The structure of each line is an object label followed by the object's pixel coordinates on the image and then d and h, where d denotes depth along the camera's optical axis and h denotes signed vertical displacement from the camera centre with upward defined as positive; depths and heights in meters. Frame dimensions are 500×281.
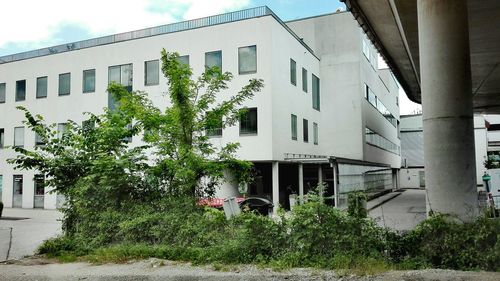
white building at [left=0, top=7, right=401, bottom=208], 26.27 +6.48
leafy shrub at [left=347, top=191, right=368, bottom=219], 8.49 -0.74
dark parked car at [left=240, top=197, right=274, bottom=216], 21.20 -1.60
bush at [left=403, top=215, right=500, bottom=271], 7.31 -1.30
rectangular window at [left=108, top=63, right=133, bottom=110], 30.66 +7.16
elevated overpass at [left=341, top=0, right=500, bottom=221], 9.39 +1.41
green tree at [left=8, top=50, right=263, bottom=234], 11.07 +0.51
